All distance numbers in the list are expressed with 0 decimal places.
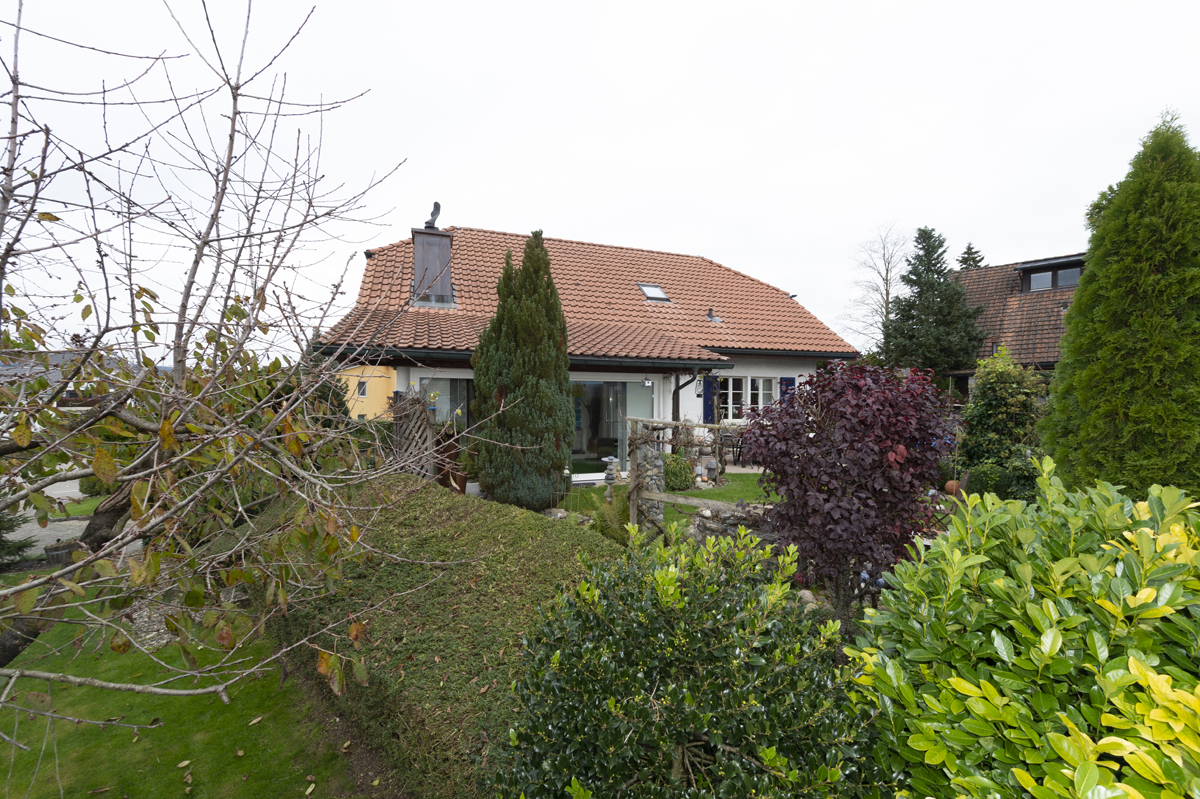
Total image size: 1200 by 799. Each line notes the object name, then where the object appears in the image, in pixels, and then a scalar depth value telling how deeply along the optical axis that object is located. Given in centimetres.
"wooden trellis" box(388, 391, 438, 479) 792
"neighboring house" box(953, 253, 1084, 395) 1964
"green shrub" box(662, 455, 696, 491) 1044
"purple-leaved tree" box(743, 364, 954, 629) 421
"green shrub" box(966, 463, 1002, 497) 968
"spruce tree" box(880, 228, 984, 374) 1984
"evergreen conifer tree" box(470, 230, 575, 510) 858
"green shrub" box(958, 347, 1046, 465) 1034
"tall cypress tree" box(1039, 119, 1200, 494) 538
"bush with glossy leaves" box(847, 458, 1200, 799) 107
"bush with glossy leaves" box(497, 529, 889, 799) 162
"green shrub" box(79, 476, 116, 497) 908
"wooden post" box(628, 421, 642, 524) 736
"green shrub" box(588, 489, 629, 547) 700
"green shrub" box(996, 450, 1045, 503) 905
